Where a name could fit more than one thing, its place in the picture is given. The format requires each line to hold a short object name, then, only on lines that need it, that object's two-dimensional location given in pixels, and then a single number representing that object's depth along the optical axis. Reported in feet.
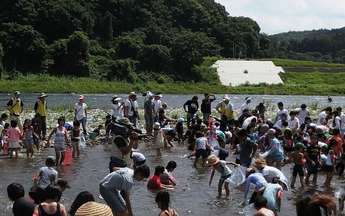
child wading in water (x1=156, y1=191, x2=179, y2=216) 25.93
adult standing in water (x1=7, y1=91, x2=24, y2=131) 65.57
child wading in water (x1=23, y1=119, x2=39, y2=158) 58.85
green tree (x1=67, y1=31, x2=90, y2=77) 250.37
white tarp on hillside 264.31
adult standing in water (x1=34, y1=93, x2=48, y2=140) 67.31
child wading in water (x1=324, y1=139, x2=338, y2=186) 47.32
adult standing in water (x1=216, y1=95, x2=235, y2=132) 73.41
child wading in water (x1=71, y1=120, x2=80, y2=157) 57.86
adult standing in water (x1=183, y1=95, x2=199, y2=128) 77.82
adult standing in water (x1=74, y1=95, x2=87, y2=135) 68.69
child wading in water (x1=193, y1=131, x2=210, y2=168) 53.88
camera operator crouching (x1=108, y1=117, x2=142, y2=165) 32.71
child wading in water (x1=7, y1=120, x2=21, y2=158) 57.57
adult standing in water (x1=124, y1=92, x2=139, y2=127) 71.92
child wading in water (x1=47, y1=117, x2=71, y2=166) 52.34
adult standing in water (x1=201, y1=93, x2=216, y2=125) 76.07
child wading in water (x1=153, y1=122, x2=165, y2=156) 61.16
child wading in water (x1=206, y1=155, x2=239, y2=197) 41.70
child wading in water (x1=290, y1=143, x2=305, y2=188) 45.34
